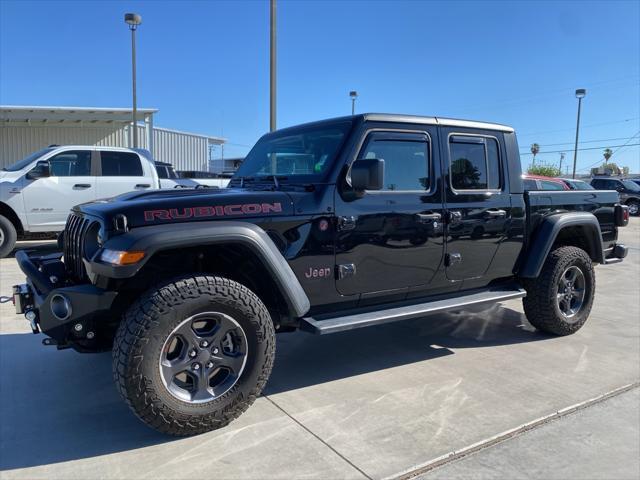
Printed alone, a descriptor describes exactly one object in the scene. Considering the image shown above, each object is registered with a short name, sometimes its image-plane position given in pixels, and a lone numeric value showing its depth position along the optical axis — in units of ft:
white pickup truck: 27.14
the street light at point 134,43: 53.83
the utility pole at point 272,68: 31.71
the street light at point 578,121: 96.98
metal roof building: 60.90
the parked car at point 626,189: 77.77
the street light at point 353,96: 73.77
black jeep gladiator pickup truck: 8.94
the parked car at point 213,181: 33.16
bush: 178.68
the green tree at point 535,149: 304.50
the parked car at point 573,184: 56.17
